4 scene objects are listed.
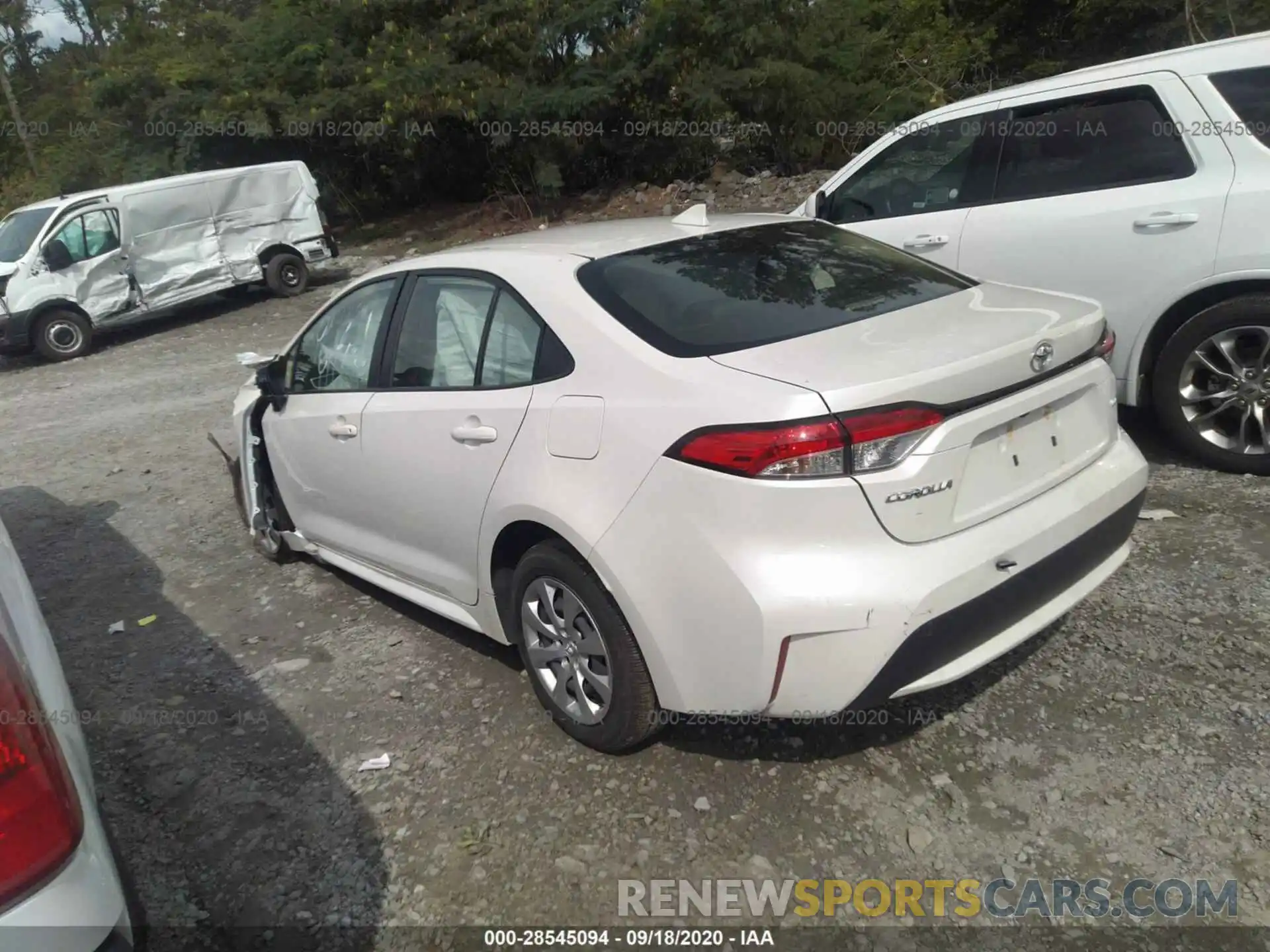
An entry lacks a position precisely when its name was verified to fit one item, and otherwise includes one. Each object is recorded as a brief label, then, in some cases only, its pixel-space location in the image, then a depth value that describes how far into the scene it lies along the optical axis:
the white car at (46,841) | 1.60
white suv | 4.29
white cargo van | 12.56
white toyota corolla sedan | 2.46
